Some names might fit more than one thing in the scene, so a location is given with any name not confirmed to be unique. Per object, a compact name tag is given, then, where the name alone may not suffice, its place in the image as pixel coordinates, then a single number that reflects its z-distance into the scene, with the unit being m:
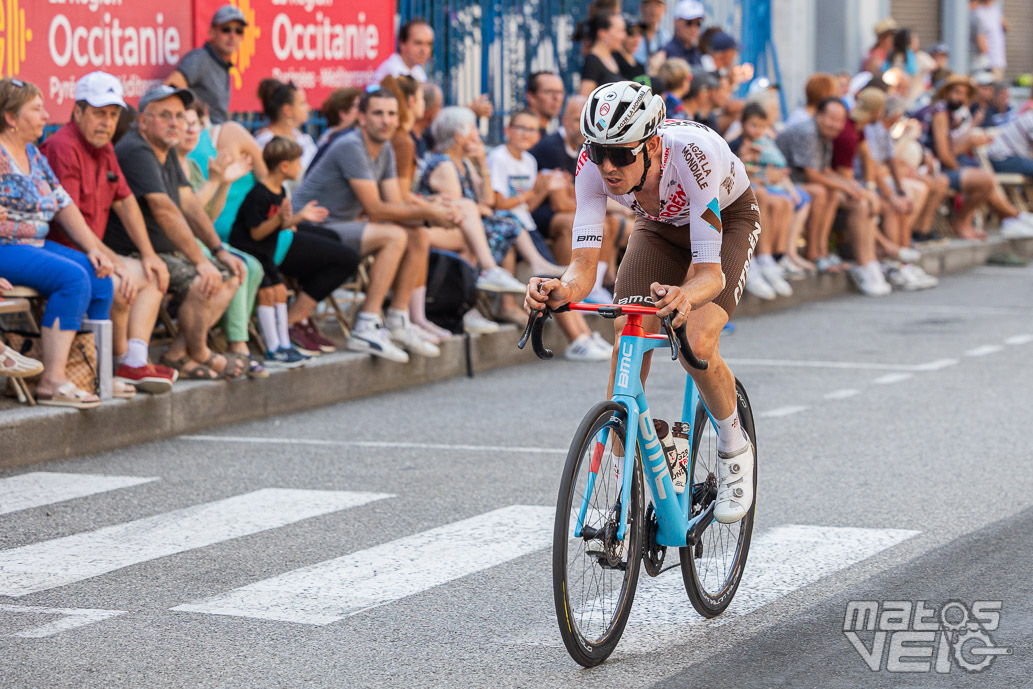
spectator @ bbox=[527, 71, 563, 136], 14.75
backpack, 12.38
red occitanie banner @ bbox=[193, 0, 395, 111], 12.77
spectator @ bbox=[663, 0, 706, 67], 17.58
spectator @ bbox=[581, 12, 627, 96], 15.59
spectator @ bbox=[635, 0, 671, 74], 17.53
